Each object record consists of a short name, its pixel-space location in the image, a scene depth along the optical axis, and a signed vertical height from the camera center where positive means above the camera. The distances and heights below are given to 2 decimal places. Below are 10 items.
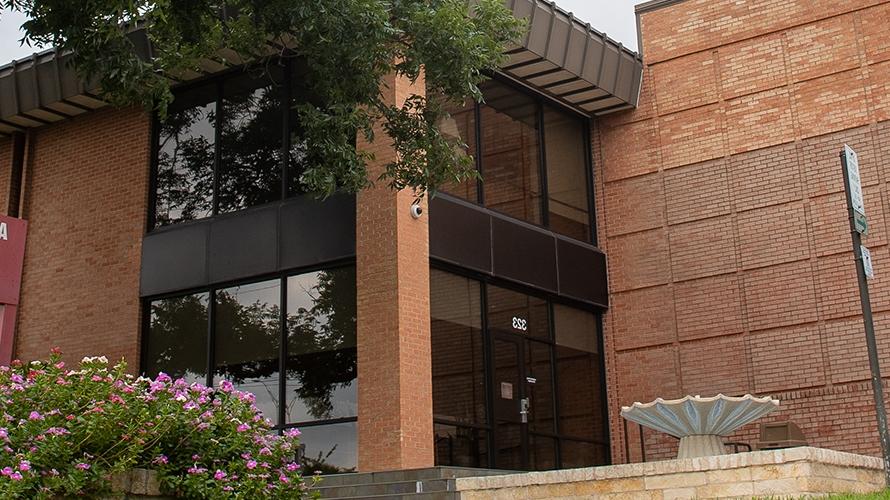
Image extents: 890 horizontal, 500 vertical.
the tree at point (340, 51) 11.31 +5.06
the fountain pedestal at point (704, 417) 12.48 +1.34
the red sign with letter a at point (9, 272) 16.20 +4.08
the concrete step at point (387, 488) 12.89 +0.72
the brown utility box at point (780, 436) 15.55 +1.40
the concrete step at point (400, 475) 13.18 +0.87
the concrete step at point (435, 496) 12.56 +0.59
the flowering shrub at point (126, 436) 8.21 +0.92
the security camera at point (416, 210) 14.99 +4.34
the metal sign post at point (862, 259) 10.25 +2.50
